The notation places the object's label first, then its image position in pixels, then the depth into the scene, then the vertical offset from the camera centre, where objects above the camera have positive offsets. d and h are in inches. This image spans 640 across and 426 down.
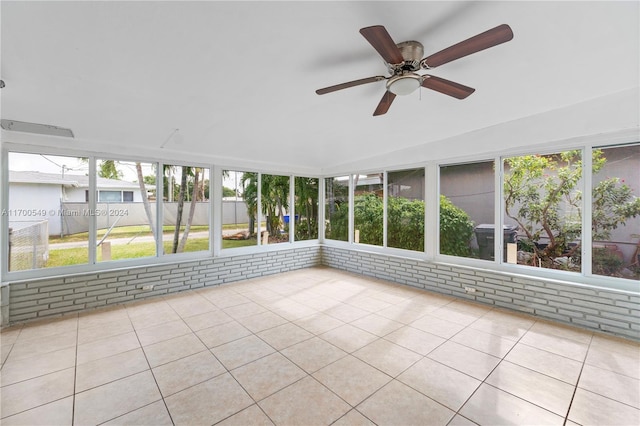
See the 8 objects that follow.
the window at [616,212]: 121.0 -0.4
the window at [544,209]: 135.6 +1.3
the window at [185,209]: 182.7 +2.6
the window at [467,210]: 163.0 +1.2
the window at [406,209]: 193.8 +2.1
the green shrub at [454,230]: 172.4 -11.7
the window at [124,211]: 158.4 +1.2
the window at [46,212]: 136.0 +0.6
